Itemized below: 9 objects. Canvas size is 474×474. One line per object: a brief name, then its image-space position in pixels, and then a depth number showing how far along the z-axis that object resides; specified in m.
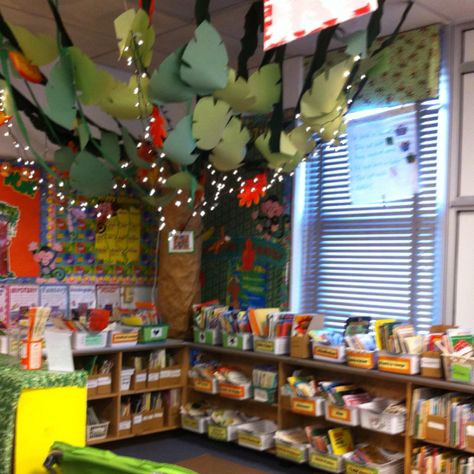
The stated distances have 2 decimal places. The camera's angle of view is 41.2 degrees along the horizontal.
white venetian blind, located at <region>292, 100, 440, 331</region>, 4.20
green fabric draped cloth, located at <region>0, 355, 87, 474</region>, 1.87
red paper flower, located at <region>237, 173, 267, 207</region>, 3.24
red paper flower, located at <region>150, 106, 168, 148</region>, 2.23
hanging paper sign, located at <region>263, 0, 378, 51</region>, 1.64
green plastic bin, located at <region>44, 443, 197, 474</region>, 1.55
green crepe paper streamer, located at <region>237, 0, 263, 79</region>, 2.35
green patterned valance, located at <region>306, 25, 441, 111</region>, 4.14
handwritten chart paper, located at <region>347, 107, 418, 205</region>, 4.28
